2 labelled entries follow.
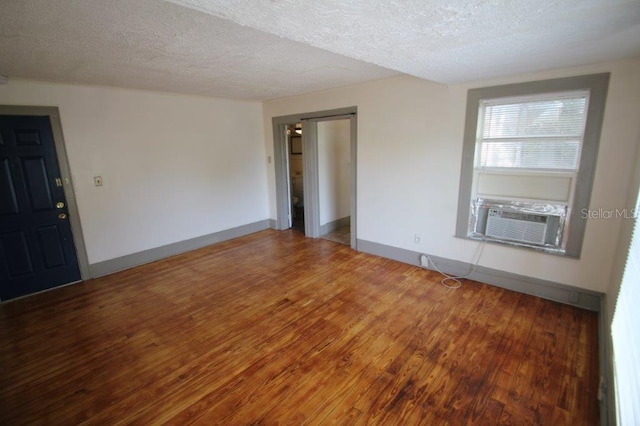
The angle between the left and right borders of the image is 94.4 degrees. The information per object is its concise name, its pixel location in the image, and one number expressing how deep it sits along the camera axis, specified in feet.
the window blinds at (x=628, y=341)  4.08
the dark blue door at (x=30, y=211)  10.83
